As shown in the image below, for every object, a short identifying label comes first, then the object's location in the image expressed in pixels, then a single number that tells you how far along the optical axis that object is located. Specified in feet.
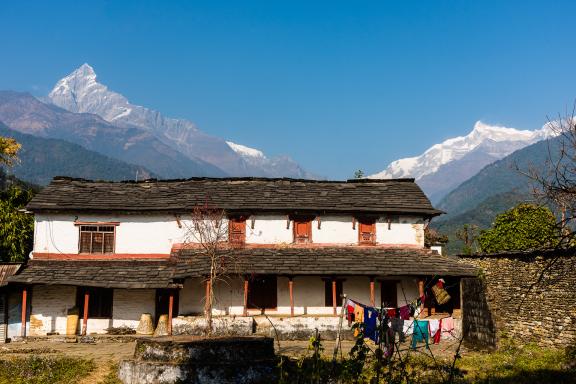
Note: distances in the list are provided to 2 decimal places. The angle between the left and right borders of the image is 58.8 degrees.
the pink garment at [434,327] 67.15
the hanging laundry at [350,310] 68.23
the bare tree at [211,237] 72.02
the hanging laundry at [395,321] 50.16
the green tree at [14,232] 93.61
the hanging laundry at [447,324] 68.39
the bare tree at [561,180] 29.48
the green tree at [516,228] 91.20
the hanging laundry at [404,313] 60.33
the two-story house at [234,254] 73.97
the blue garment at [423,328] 62.45
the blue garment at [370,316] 61.87
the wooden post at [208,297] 67.70
